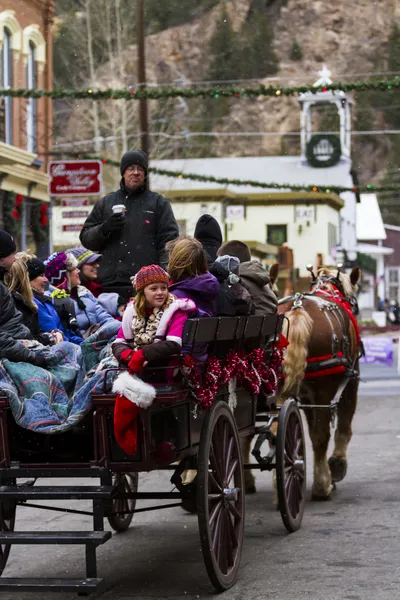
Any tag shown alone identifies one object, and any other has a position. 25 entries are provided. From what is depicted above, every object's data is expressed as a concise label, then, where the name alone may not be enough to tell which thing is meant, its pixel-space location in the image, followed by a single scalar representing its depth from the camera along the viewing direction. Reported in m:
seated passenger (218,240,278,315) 8.98
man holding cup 8.94
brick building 25.38
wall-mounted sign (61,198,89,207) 22.08
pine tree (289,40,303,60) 174.38
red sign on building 21.83
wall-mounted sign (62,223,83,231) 21.18
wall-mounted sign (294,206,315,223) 57.34
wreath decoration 71.94
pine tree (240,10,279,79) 135.25
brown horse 10.02
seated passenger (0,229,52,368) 6.59
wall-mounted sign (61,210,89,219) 21.97
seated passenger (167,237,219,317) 7.06
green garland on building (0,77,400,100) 21.27
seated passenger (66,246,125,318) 8.41
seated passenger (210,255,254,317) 7.62
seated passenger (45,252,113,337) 7.91
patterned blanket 6.38
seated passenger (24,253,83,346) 7.53
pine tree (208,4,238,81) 136.12
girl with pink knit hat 6.13
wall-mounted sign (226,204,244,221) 45.97
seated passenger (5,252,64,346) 7.19
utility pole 27.12
